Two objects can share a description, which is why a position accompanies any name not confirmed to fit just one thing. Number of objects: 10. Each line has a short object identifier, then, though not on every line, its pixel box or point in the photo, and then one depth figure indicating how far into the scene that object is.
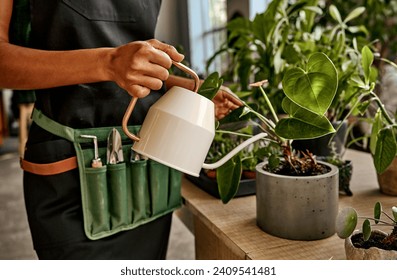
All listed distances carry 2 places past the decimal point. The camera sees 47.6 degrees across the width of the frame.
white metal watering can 0.66
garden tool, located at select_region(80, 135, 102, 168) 0.98
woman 0.95
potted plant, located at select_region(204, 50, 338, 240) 0.69
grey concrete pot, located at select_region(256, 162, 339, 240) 0.82
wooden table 0.81
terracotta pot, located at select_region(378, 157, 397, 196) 1.04
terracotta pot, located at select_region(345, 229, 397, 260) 0.65
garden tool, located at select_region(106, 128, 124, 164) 0.97
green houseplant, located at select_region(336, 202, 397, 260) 0.66
